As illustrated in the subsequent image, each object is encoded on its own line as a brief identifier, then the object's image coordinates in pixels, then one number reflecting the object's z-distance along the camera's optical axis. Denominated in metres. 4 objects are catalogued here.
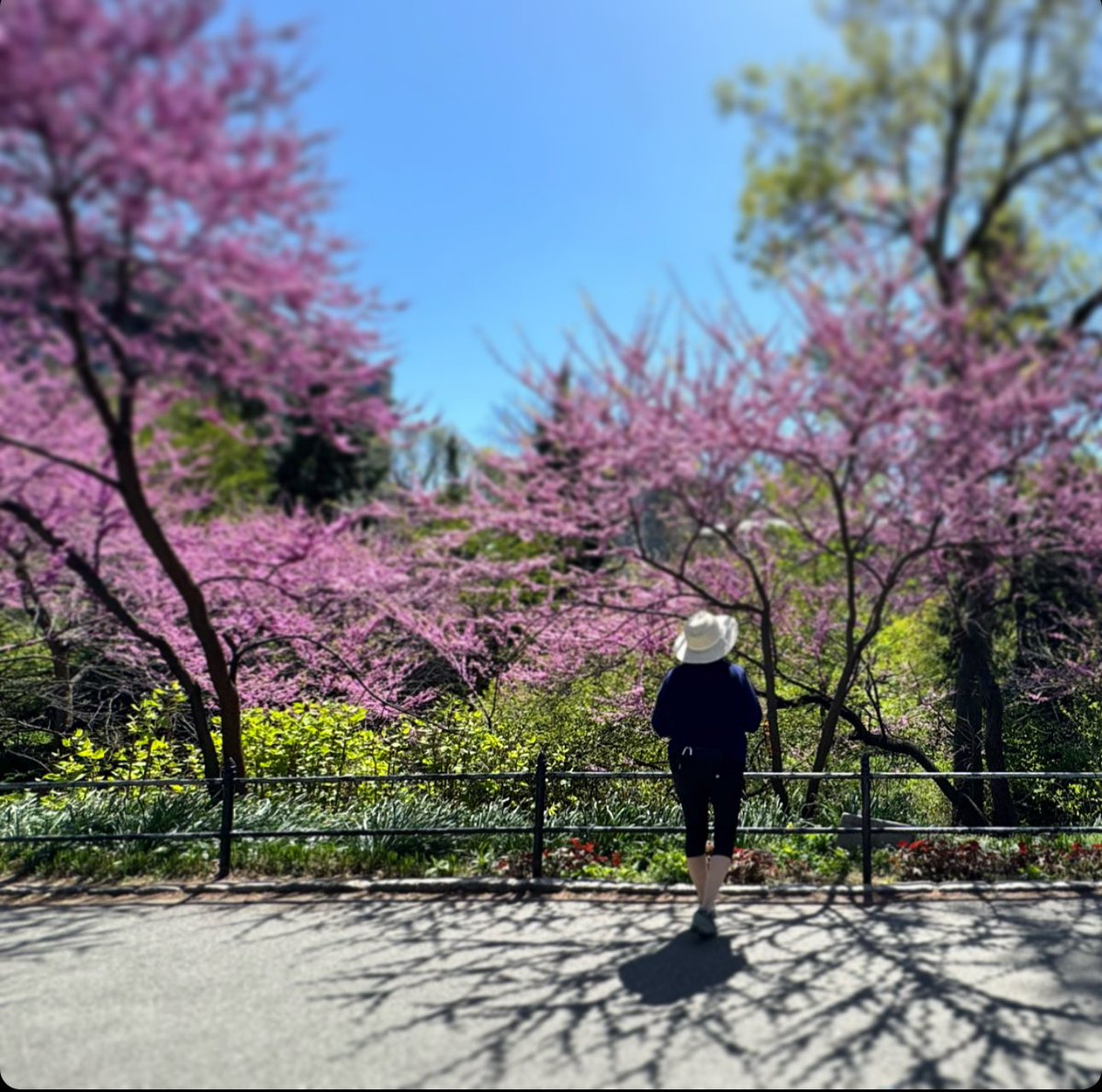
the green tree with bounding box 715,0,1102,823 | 5.31
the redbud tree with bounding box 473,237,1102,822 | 5.39
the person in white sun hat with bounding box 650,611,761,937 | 4.73
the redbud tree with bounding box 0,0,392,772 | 3.48
